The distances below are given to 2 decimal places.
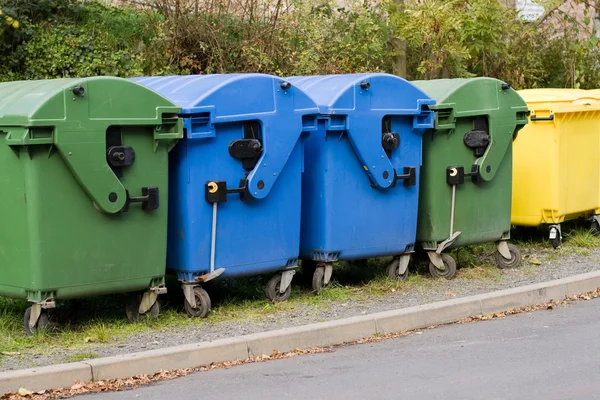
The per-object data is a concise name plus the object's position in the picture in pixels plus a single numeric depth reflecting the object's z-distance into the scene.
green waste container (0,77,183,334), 6.50
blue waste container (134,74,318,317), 7.27
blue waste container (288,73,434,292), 8.04
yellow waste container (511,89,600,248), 10.20
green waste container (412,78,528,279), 8.81
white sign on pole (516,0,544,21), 17.88
